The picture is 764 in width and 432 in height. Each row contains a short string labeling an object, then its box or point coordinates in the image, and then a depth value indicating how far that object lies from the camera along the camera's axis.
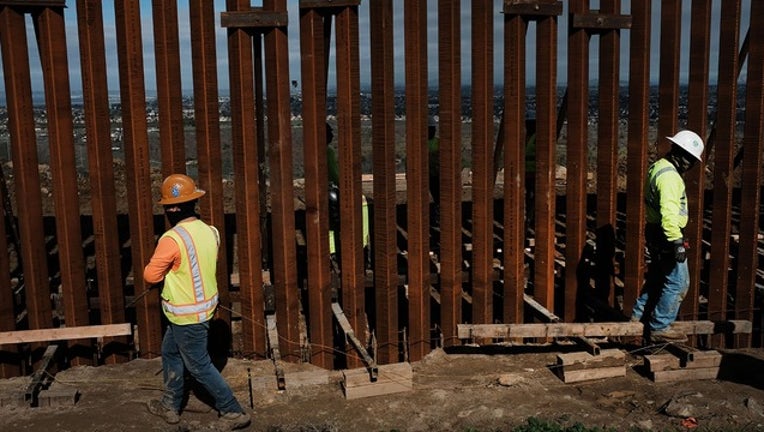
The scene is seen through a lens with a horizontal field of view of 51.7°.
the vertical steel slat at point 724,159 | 7.20
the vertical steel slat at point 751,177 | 7.29
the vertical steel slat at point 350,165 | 6.47
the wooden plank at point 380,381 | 6.17
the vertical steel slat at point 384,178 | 6.43
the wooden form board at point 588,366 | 6.57
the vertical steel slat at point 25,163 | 6.09
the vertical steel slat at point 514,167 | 6.84
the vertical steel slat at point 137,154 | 6.19
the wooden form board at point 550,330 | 6.90
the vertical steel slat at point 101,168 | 6.14
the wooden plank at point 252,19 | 6.27
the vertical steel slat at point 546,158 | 6.93
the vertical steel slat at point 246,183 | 6.38
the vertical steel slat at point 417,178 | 6.50
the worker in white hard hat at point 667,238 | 6.82
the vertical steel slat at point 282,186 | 6.41
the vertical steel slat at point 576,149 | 7.00
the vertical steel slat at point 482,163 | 6.69
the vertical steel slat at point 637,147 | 7.09
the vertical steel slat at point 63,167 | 6.14
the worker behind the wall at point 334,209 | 8.86
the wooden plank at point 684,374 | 6.62
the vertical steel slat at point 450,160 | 6.61
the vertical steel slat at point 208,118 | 6.29
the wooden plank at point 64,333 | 6.37
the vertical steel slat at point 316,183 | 6.42
